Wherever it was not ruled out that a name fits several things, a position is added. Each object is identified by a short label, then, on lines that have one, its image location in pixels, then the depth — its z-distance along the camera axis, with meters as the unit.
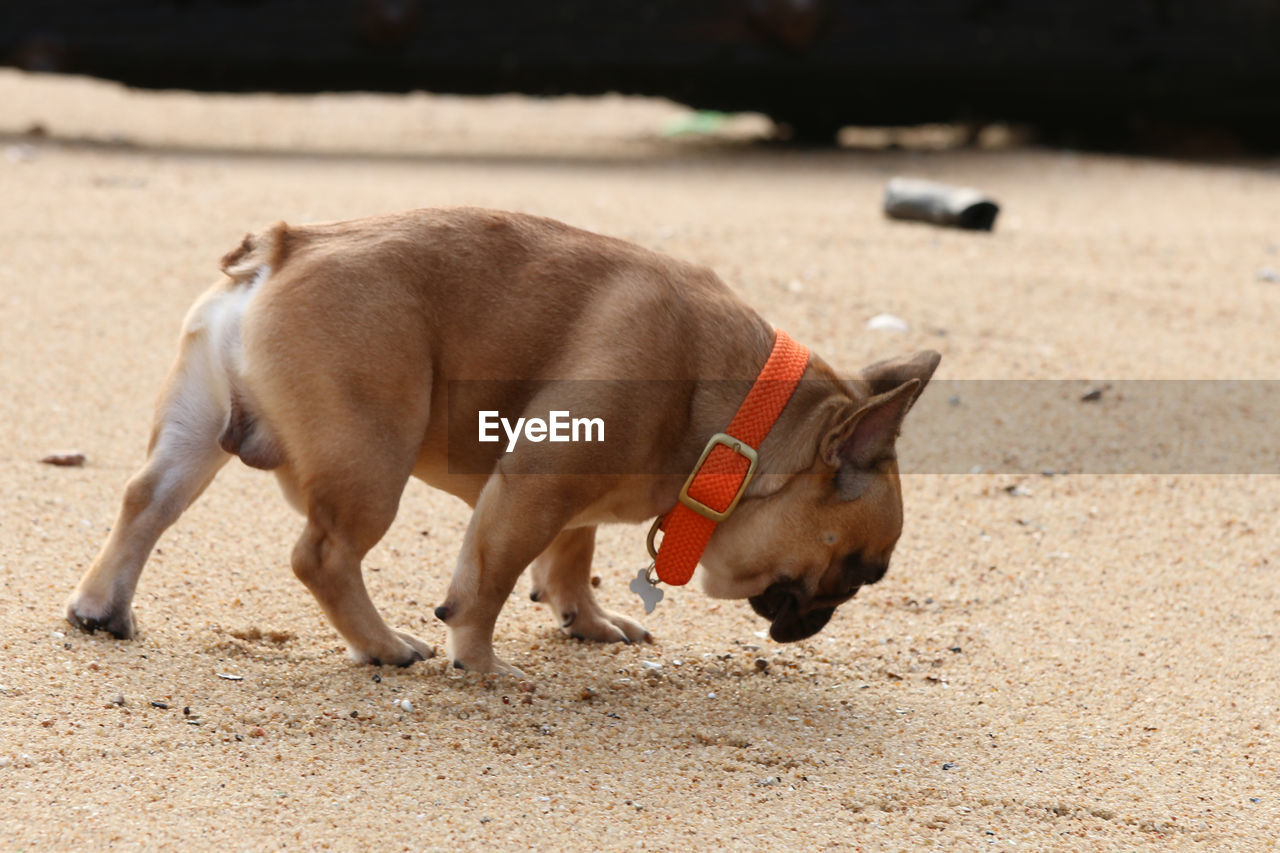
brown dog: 6.73
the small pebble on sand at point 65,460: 9.37
